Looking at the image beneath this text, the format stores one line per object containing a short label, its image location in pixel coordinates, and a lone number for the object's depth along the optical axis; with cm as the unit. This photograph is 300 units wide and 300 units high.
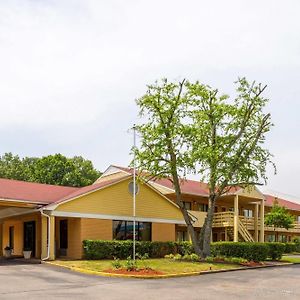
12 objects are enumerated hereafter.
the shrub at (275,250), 2492
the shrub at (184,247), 2468
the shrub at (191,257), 2141
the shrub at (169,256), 2309
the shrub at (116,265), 1660
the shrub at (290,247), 3618
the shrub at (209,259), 2102
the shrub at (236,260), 2102
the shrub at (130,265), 1585
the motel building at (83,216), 2186
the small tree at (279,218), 3561
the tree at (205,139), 2267
